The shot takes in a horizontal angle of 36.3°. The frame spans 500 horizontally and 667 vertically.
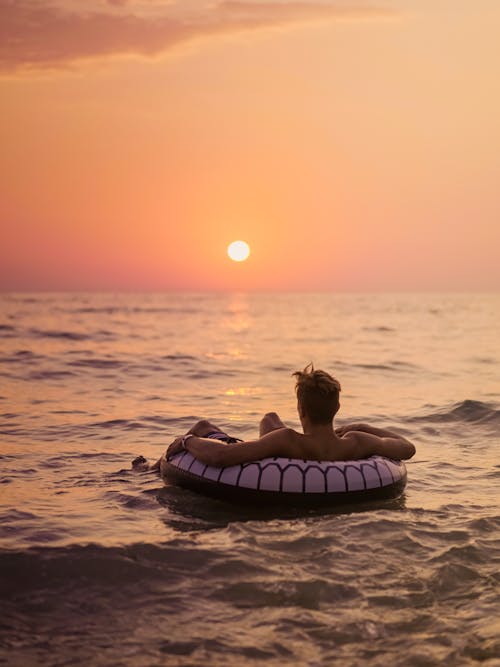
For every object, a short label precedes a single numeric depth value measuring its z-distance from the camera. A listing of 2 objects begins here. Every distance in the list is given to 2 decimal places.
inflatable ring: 6.56
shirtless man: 6.61
